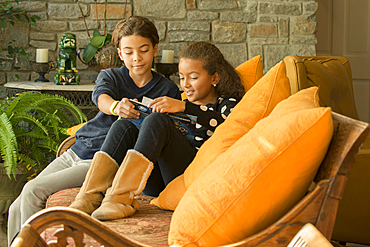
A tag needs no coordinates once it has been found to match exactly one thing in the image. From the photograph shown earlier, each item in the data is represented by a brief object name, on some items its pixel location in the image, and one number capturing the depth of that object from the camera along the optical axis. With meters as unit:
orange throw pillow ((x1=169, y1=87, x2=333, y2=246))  1.84
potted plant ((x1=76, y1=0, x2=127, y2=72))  3.61
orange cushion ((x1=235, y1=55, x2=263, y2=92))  2.93
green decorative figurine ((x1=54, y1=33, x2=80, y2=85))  3.54
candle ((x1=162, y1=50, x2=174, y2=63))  3.70
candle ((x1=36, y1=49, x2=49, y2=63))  3.60
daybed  1.81
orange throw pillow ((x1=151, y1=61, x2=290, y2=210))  2.43
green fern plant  3.16
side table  3.44
